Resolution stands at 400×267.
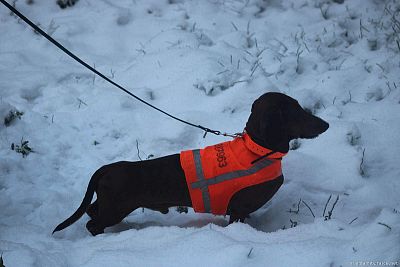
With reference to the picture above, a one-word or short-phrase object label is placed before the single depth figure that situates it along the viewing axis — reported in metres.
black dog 2.81
